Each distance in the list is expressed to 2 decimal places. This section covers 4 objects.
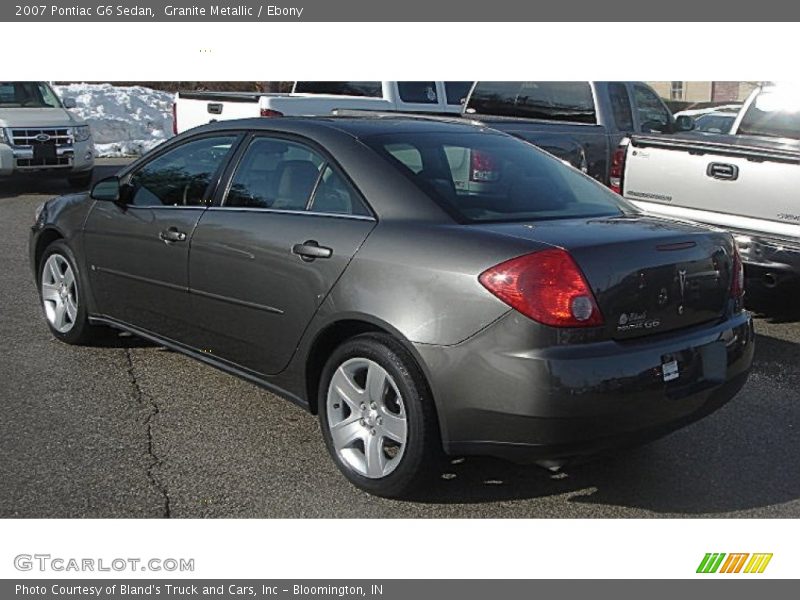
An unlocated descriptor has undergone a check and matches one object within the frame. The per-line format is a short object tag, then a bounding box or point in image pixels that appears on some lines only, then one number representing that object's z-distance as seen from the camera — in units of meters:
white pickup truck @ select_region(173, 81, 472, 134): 11.69
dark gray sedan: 3.74
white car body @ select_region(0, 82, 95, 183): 14.70
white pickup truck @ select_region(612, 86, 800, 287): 6.76
